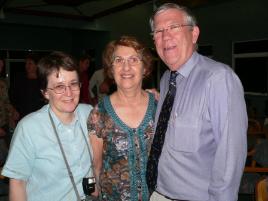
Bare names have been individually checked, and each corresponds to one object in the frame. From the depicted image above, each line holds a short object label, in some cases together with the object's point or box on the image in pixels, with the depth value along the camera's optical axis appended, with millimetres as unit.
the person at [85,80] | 5203
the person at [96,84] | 6062
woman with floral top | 1991
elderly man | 1403
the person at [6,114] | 3873
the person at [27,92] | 4086
